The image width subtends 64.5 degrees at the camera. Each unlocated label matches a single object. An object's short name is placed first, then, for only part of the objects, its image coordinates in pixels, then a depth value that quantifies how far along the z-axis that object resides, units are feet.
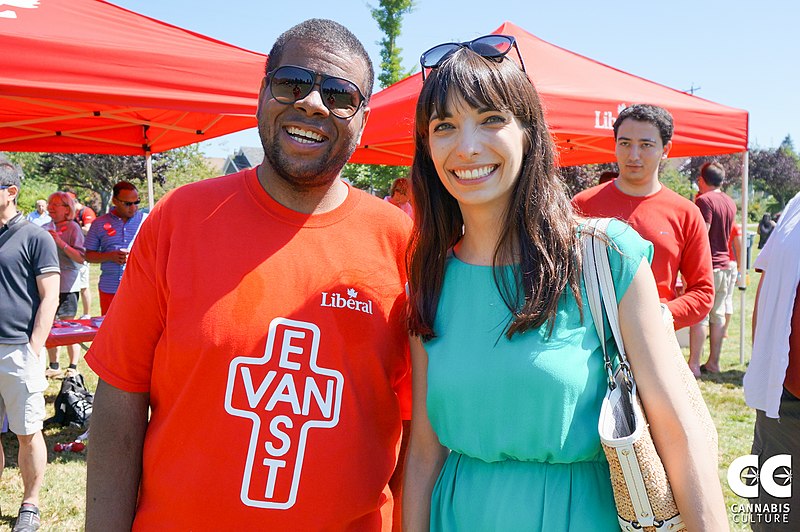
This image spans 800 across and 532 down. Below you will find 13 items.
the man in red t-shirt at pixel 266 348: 4.79
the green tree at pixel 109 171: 90.17
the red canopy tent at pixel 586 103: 17.08
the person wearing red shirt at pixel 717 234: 25.06
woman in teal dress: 4.78
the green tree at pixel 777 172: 132.05
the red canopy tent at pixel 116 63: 11.28
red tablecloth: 15.89
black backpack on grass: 19.01
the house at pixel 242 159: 219.16
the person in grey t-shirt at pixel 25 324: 13.10
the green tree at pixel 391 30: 96.58
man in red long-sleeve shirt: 12.14
